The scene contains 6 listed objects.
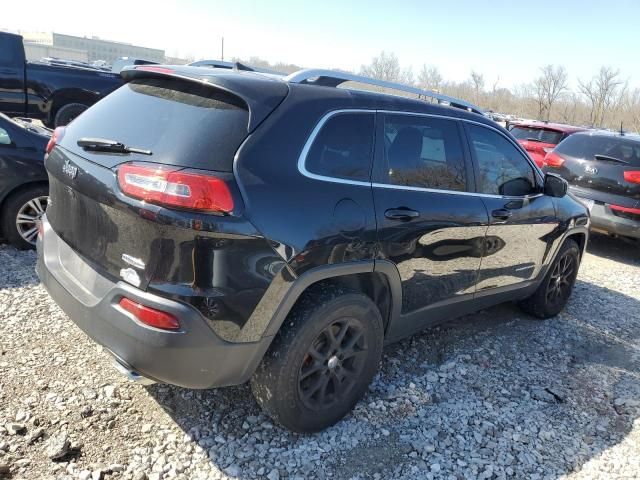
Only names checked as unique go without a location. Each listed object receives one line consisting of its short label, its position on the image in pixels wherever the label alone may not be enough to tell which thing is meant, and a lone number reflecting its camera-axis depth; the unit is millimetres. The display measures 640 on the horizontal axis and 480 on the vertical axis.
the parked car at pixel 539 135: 10547
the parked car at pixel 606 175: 6898
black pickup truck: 9695
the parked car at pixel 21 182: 4922
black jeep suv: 2277
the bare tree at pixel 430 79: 68500
